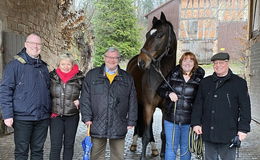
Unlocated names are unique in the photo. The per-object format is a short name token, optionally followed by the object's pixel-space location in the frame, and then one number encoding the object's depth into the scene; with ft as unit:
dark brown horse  10.44
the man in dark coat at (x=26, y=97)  8.76
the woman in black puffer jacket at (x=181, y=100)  9.58
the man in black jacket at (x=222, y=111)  8.20
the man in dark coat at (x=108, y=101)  9.08
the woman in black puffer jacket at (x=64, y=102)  9.68
